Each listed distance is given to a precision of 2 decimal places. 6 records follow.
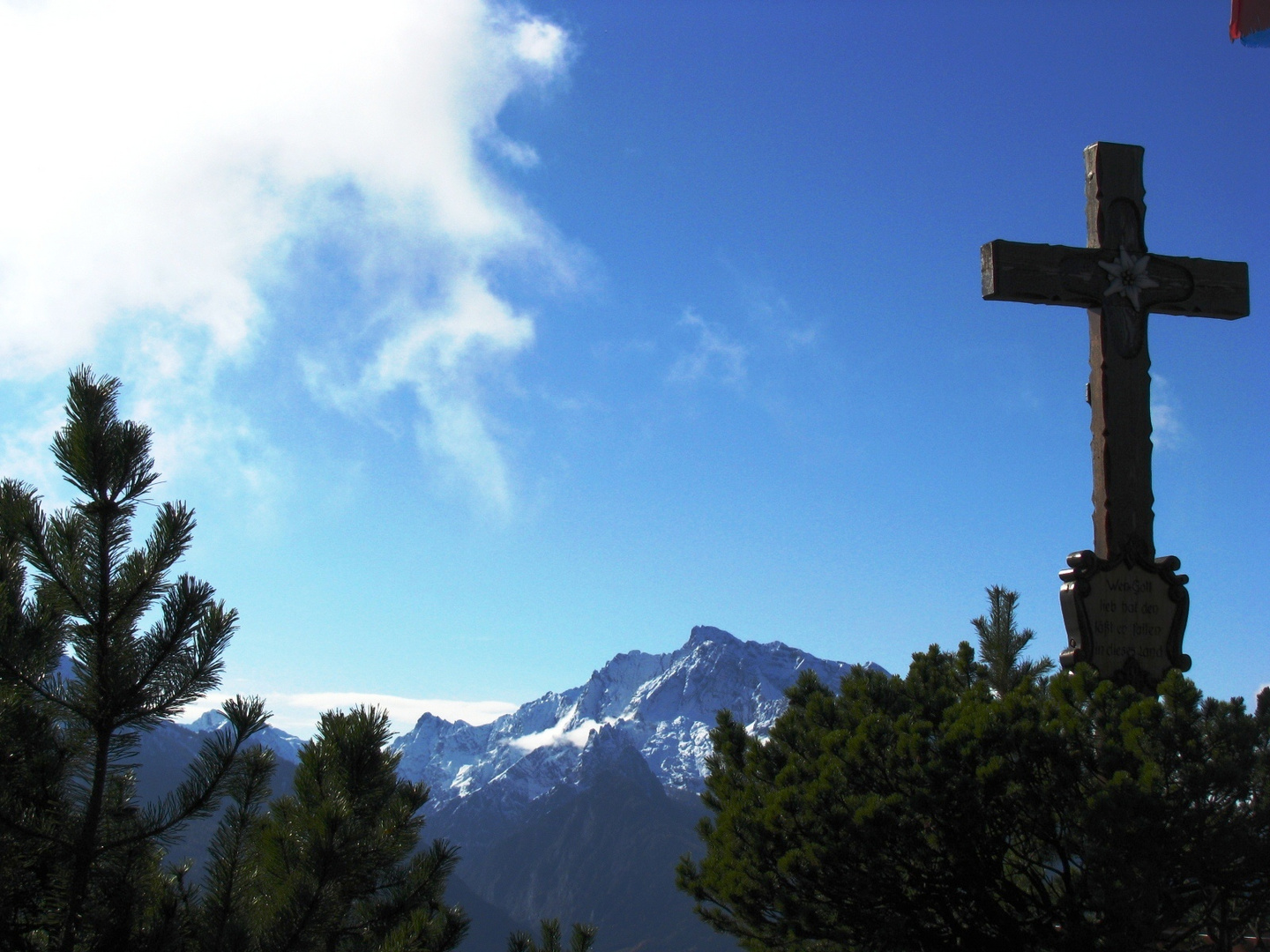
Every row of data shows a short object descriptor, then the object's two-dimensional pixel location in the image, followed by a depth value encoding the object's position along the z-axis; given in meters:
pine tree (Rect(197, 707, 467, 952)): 6.76
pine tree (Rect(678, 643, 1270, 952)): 6.71
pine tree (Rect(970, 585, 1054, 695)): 10.29
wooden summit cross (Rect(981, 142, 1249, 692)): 9.16
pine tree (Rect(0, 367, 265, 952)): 6.57
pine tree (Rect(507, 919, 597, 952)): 8.75
